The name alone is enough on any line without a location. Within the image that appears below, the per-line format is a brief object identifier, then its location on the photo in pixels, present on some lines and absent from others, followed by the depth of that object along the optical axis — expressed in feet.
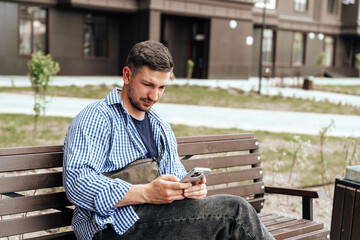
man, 8.32
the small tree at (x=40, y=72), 27.48
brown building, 76.89
